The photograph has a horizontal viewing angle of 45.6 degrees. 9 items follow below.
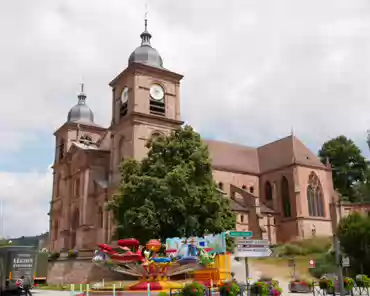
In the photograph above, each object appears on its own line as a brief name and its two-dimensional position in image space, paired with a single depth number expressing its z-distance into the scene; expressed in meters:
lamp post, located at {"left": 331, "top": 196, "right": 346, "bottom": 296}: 14.67
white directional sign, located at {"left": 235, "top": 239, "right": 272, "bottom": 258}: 14.26
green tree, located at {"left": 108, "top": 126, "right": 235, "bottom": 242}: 34.06
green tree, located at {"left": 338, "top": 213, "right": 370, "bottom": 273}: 33.03
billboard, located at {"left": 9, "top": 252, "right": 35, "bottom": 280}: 20.45
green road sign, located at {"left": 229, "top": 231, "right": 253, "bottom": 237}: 15.17
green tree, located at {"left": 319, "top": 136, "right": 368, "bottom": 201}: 68.75
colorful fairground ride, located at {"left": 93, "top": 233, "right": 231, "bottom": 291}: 22.16
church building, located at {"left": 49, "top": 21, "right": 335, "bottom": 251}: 49.12
